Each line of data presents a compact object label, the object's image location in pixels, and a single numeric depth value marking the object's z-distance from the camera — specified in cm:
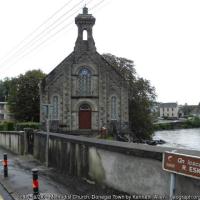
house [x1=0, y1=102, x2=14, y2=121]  7880
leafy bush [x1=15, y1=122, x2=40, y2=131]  2523
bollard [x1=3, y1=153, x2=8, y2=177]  945
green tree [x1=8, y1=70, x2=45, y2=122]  3983
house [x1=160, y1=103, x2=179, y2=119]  13282
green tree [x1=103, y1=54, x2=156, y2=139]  3698
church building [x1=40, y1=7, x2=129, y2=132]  3170
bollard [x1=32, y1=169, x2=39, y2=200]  612
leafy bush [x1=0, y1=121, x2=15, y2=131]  2914
